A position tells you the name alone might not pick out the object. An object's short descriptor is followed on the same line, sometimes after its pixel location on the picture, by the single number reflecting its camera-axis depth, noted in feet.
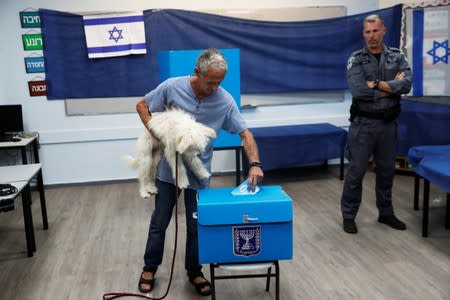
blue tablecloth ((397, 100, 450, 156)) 13.69
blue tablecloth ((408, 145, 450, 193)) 9.33
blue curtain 15.20
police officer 10.18
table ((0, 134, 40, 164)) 13.57
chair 6.82
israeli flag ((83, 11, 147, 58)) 15.11
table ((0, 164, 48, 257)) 9.66
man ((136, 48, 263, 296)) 6.83
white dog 6.78
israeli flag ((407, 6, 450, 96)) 14.79
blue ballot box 6.50
